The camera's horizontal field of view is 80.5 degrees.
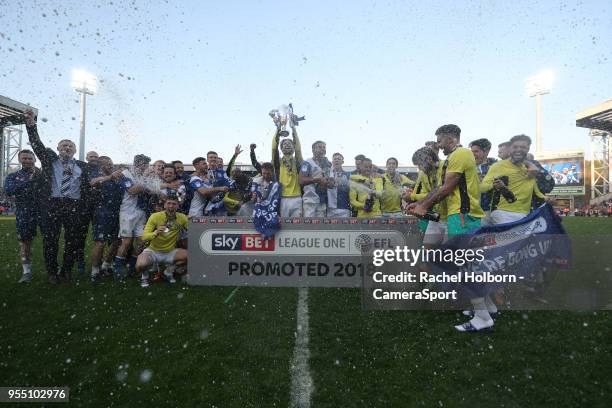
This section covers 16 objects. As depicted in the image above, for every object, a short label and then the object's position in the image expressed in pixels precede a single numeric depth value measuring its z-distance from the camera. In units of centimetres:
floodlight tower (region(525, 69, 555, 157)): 5382
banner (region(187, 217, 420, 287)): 532
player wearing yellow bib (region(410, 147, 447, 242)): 434
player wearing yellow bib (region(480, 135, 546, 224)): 493
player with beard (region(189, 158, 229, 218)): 621
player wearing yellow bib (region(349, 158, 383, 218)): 683
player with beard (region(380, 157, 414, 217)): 702
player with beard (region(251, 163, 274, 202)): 605
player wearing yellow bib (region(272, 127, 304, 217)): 638
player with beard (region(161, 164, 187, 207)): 592
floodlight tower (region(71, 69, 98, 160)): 3747
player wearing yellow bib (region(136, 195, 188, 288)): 546
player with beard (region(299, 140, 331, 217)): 653
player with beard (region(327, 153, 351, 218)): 746
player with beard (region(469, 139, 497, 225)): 548
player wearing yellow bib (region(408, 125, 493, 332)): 368
